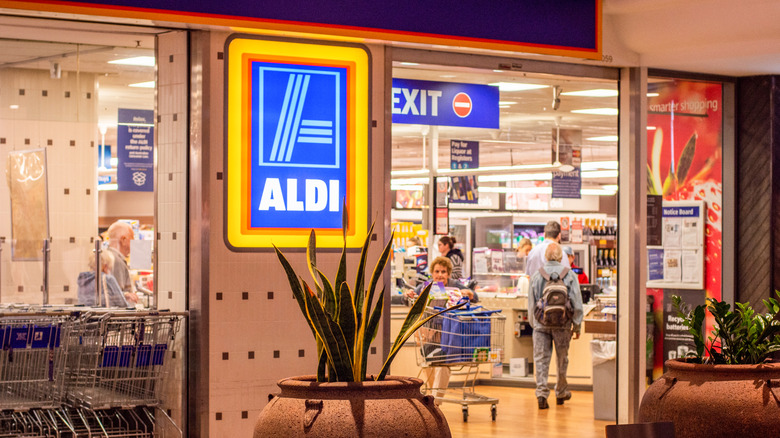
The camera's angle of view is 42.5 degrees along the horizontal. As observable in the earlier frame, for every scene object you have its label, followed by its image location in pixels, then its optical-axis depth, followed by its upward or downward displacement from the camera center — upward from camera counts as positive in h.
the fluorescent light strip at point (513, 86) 10.78 +1.35
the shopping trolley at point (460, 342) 9.48 -1.26
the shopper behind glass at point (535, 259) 13.78 -0.68
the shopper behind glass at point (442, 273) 10.73 -0.68
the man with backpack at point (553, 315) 10.38 -1.10
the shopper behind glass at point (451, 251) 12.34 -0.52
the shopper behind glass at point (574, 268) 15.82 -0.98
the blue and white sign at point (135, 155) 9.99 +0.55
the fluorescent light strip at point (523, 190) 23.14 +0.46
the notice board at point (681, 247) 8.47 -0.31
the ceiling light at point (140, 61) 7.14 +1.08
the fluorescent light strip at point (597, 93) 11.40 +1.35
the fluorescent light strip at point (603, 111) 13.15 +1.31
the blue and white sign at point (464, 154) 15.41 +0.86
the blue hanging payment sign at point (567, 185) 16.48 +0.41
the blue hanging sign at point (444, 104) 9.62 +1.04
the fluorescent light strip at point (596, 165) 20.38 +0.92
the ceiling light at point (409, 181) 18.79 +0.54
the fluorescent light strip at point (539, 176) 17.11 +0.66
